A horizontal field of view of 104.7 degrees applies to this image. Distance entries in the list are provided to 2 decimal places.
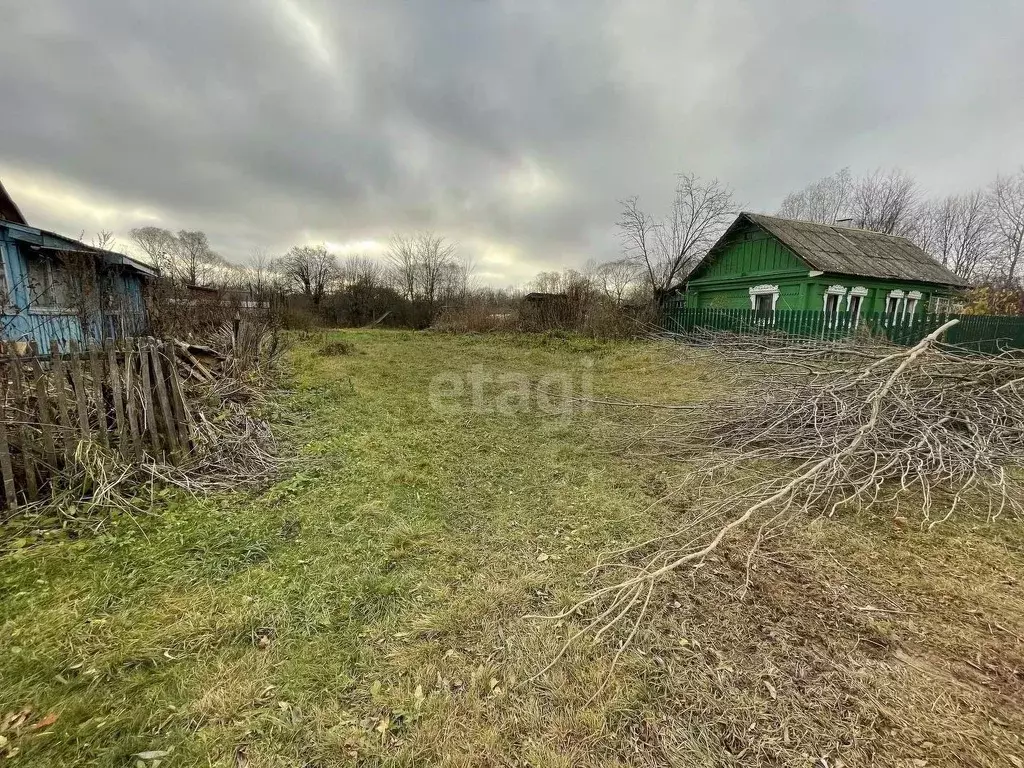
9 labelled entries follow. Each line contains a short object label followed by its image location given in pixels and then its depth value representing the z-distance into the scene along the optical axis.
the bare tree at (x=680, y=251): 17.45
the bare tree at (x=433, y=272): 31.05
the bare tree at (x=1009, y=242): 24.66
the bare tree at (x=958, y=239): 26.88
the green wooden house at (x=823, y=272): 12.37
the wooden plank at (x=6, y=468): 2.66
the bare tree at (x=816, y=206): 28.17
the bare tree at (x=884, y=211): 27.09
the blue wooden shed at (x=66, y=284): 7.56
